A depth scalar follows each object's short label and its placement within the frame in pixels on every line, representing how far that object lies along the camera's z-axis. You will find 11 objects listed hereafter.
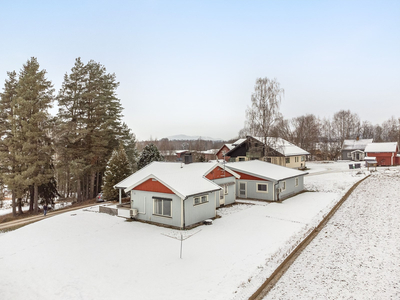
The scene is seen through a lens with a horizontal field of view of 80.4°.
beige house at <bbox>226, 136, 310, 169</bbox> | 32.31
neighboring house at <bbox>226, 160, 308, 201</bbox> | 21.45
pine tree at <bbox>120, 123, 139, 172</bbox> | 32.01
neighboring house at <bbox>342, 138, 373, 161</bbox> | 52.39
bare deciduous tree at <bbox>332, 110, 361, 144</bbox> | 73.62
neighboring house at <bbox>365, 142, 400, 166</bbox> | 43.97
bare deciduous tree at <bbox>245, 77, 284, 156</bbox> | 30.52
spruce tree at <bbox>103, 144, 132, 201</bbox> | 23.31
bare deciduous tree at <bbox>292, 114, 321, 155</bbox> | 63.62
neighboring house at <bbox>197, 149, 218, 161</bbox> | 83.75
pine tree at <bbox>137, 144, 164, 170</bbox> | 33.71
